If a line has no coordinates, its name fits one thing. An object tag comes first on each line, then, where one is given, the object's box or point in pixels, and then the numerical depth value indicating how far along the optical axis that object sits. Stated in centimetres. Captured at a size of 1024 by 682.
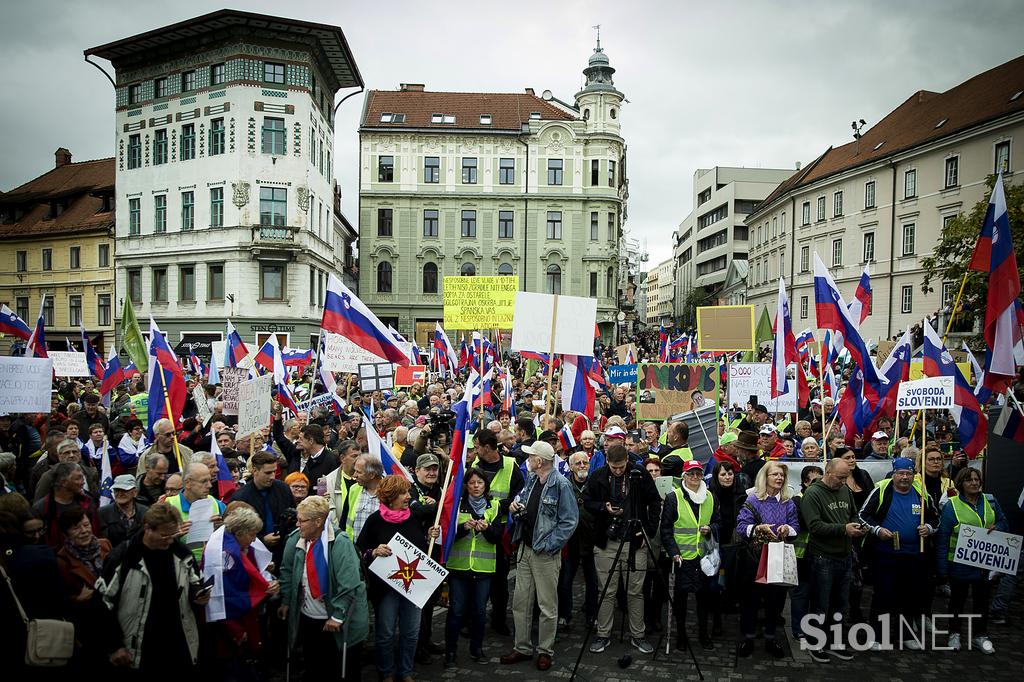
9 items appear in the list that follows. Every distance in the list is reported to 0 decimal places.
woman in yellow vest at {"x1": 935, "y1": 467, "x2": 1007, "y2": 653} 713
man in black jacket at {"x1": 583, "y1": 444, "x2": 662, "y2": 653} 686
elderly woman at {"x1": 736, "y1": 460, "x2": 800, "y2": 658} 682
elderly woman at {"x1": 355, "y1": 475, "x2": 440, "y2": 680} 596
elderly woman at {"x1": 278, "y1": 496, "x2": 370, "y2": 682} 545
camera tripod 656
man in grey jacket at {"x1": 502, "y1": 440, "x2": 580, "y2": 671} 663
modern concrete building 7856
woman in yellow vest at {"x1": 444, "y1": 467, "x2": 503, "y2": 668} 666
